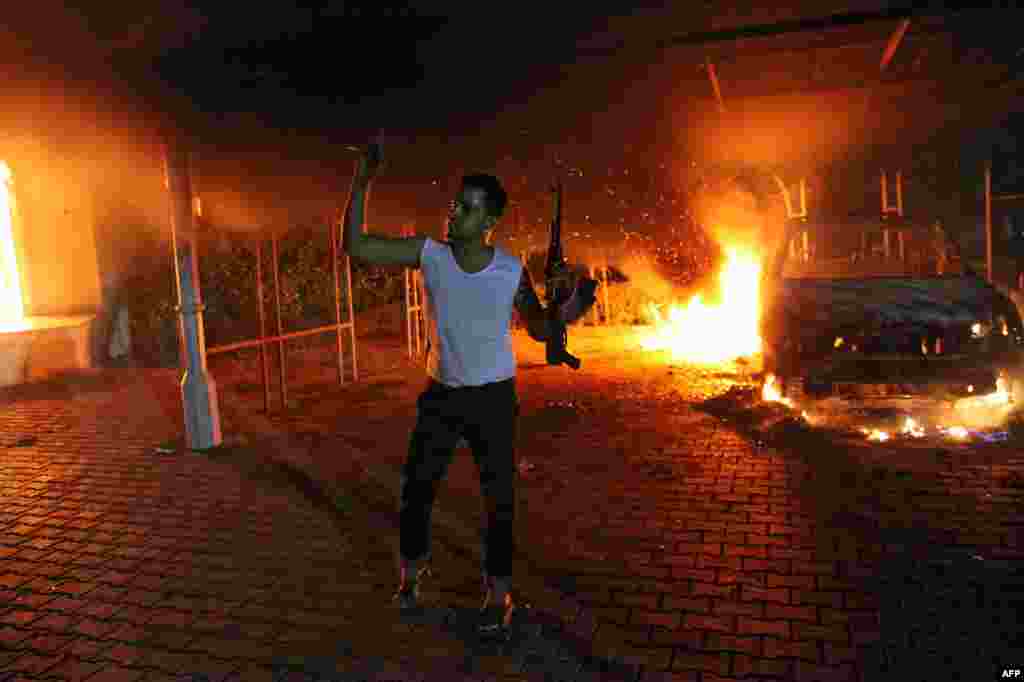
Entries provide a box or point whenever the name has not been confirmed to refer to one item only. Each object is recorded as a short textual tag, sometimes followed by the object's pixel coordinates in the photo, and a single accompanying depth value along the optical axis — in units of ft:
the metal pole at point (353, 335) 33.71
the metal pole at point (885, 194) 40.01
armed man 11.59
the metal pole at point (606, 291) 48.91
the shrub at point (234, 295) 42.01
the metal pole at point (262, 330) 26.94
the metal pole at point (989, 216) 36.45
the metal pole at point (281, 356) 28.27
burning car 22.36
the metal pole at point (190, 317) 22.89
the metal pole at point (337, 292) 30.90
